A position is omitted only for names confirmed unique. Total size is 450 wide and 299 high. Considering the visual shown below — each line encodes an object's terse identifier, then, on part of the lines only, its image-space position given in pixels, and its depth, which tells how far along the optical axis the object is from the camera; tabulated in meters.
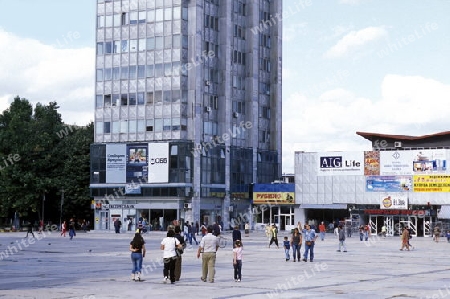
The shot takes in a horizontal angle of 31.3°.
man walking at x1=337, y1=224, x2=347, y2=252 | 46.97
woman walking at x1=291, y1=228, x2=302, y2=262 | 37.81
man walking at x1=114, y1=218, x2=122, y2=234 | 83.00
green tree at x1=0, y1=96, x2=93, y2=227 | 93.31
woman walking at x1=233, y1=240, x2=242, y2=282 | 26.56
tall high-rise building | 92.00
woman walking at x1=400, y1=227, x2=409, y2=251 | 51.16
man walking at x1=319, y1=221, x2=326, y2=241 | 67.97
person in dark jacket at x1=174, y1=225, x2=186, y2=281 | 26.59
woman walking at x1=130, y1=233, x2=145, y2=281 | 26.28
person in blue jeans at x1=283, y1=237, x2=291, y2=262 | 38.03
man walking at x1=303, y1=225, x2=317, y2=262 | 38.22
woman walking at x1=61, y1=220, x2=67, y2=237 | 73.06
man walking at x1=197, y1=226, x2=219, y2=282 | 26.34
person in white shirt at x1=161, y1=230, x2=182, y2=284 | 25.70
